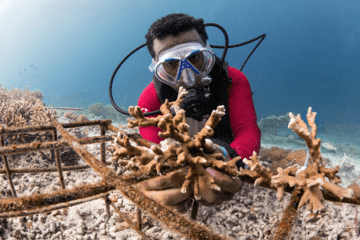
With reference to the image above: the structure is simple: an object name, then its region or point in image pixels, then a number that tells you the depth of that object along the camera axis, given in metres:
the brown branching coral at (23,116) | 0.74
